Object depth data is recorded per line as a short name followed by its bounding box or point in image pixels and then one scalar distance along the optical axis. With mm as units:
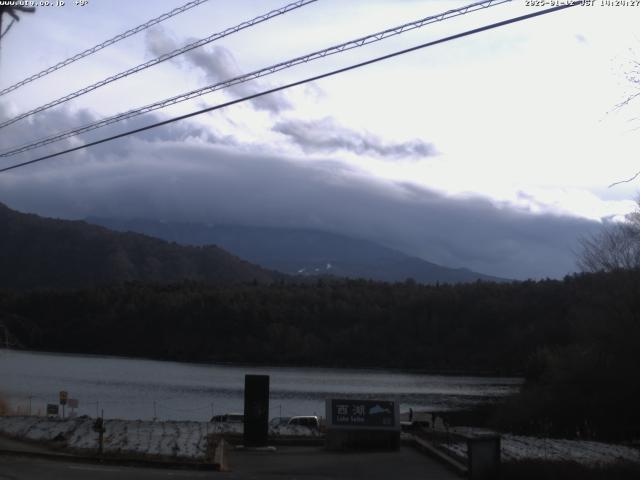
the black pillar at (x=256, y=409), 26172
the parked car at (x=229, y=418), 38997
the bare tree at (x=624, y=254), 53250
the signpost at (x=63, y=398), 37700
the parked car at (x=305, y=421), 39047
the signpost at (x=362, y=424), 27391
